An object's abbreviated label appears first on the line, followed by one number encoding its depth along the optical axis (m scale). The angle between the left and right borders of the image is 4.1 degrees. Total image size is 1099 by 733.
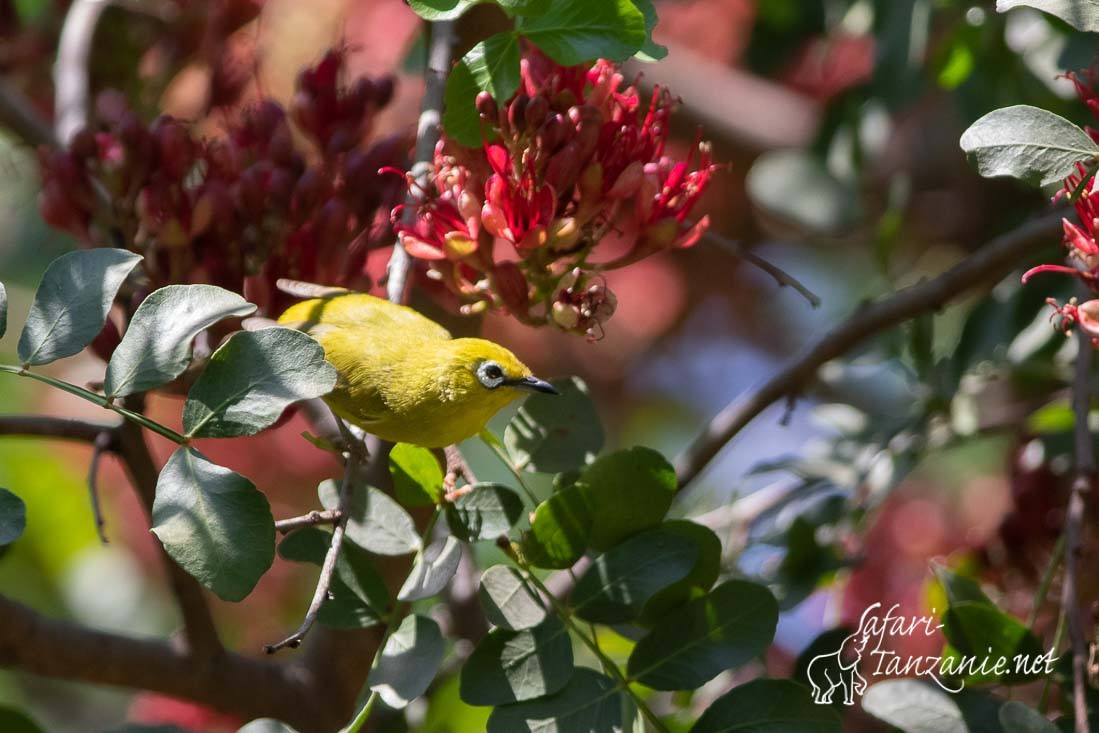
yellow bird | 4.13
